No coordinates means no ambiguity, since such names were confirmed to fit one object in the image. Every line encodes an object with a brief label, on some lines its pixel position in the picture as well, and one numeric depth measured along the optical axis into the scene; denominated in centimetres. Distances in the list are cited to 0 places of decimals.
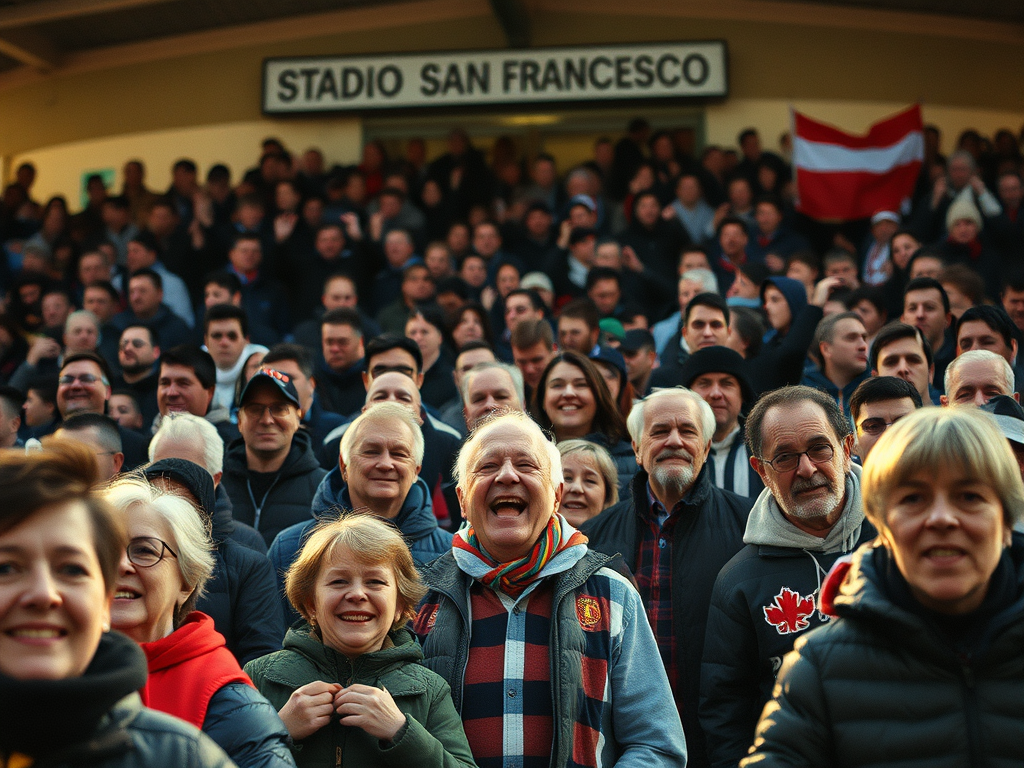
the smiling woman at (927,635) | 194
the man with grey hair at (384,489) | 390
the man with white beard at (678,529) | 353
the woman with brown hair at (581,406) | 514
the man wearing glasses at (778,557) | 312
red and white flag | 980
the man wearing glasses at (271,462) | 457
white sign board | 1193
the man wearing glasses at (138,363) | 666
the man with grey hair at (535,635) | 279
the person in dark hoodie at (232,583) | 343
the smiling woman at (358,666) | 266
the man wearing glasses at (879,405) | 394
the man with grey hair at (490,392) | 516
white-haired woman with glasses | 246
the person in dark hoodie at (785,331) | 586
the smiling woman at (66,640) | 164
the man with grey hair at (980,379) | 428
